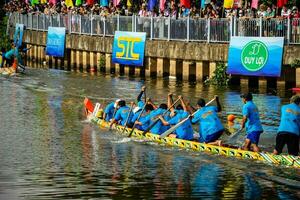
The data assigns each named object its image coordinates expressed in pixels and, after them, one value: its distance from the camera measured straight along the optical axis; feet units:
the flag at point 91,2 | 176.04
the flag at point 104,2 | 164.85
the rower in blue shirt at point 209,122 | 71.97
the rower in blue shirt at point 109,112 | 91.20
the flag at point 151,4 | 145.79
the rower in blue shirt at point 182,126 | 75.82
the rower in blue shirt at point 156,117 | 80.12
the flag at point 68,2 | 184.44
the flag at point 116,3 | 158.67
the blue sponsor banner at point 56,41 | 176.04
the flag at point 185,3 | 135.23
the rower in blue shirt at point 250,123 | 68.59
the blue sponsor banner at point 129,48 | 143.74
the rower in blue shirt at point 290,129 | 65.31
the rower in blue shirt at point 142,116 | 82.43
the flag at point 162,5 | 141.24
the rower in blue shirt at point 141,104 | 86.23
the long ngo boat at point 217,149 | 64.39
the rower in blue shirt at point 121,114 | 86.89
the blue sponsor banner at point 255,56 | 114.69
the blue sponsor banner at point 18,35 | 203.82
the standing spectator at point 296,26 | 110.11
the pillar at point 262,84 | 118.73
